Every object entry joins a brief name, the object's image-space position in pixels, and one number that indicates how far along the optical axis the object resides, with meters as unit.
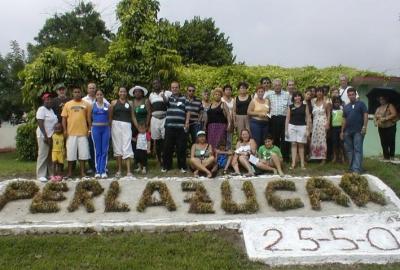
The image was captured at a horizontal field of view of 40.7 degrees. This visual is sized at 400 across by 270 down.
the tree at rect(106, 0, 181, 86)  14.01
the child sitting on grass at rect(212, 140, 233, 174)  10.52
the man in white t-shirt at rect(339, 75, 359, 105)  11.53
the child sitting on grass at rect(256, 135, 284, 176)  10.27
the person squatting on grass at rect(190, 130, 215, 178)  10.26
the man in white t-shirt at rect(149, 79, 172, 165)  10.97
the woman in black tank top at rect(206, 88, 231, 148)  10.79
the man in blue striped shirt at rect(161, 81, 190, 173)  10.69
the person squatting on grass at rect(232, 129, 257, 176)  10.34
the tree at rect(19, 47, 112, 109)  13.75
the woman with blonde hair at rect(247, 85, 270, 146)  10.85
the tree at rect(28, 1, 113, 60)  33.81
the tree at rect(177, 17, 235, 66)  30.58
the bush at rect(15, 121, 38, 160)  15.36
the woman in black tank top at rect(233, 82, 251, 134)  10.94
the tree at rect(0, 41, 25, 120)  26.06
